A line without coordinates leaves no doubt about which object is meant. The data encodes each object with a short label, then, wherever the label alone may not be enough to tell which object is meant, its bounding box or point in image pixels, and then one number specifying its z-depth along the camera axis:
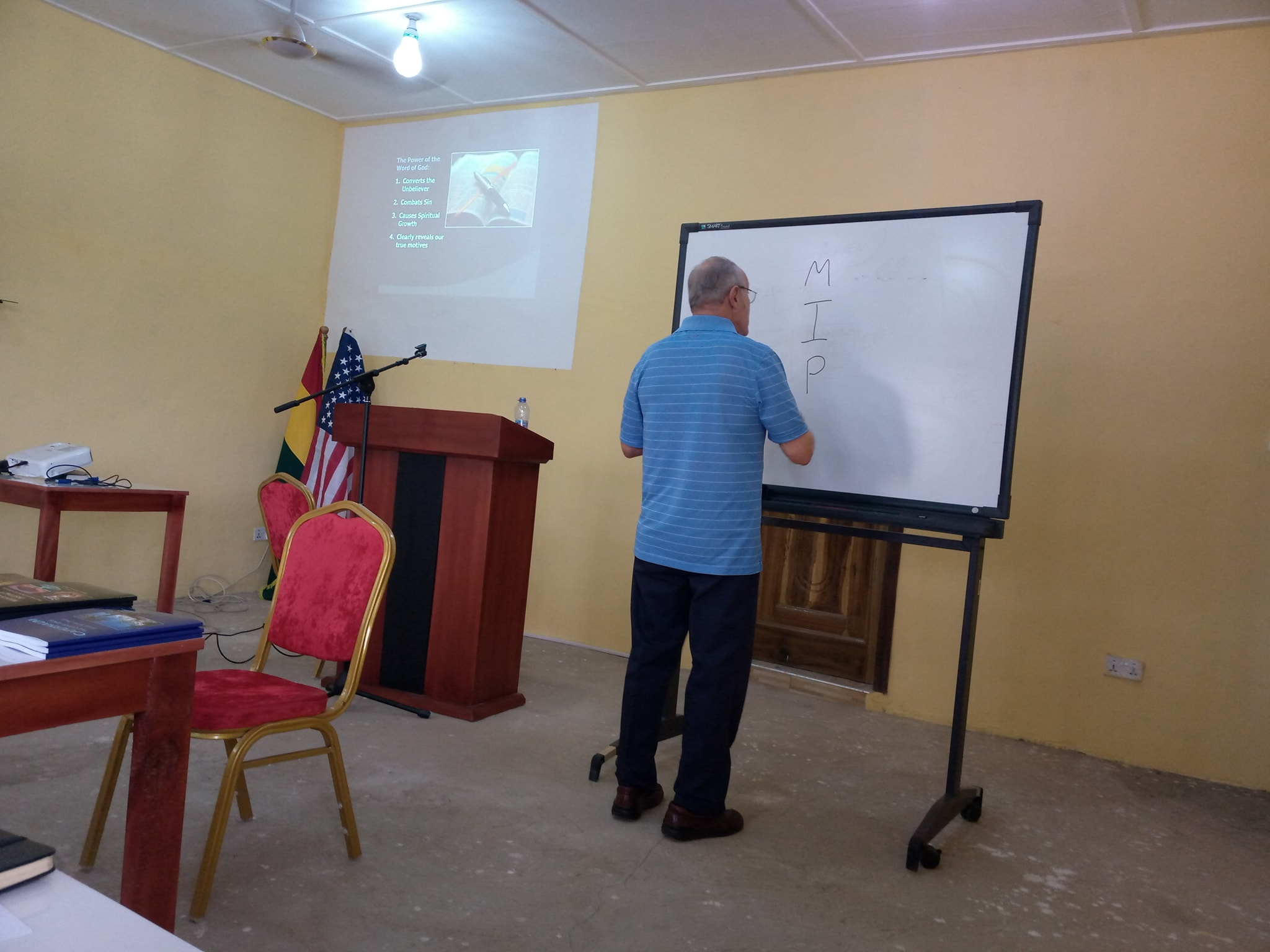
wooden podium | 3.31
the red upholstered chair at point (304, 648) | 1.85
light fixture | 4.02
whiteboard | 2.57
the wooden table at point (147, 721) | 1.18
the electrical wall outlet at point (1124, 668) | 3.45
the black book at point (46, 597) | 1.26
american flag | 4.90
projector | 3.74
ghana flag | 5.27
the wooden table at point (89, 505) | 3.57
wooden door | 4.00
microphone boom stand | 3.28
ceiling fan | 3.84
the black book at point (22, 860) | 0.71
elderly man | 2.38
